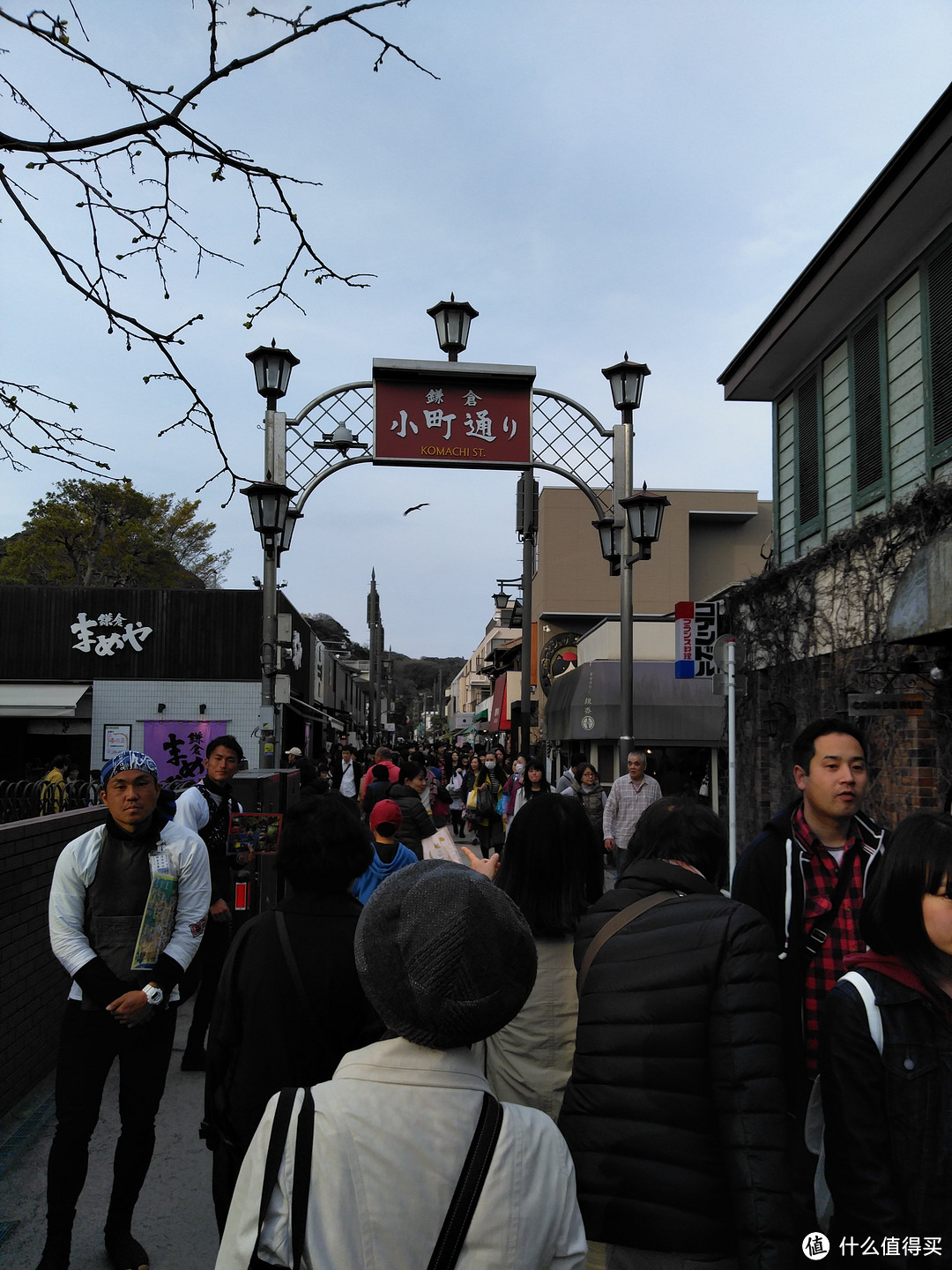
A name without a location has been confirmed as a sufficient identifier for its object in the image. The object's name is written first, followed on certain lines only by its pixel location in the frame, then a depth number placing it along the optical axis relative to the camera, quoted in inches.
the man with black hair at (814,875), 125.2
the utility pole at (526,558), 777.6
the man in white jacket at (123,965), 140.6
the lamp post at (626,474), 505.0
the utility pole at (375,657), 2351.1
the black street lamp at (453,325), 502.0
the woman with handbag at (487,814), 601.6
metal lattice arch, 514.9
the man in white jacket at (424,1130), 61.7
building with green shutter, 320.5
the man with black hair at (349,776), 740.6
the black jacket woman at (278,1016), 112.2
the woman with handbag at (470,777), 940.0
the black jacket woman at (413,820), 289.1
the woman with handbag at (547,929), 112.1
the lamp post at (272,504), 479.2
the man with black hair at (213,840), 227.5
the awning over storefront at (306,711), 1104.6
